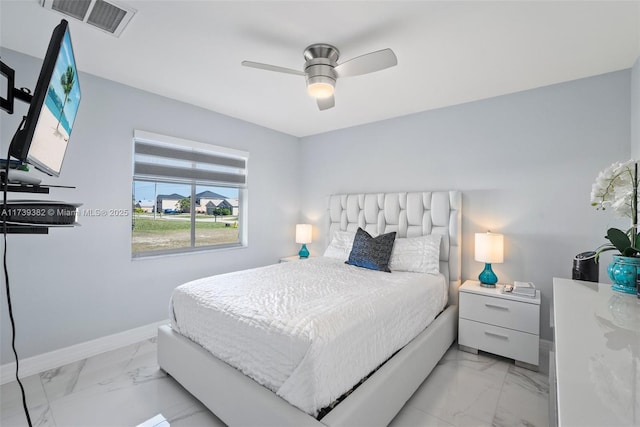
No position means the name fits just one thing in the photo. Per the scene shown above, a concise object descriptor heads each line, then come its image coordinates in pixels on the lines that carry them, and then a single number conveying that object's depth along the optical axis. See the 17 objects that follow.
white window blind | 2.93
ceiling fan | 1.93
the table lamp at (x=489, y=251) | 2.65
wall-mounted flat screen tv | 0.86
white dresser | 0.53
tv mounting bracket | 0.86
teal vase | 1.29
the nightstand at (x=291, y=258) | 4.10
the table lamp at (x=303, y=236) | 4.15
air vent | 1.68
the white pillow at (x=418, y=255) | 2.83
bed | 1.37
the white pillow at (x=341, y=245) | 3.43
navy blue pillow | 2.90
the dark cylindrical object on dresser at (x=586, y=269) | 1.79
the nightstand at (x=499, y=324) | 2.36
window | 3.00
